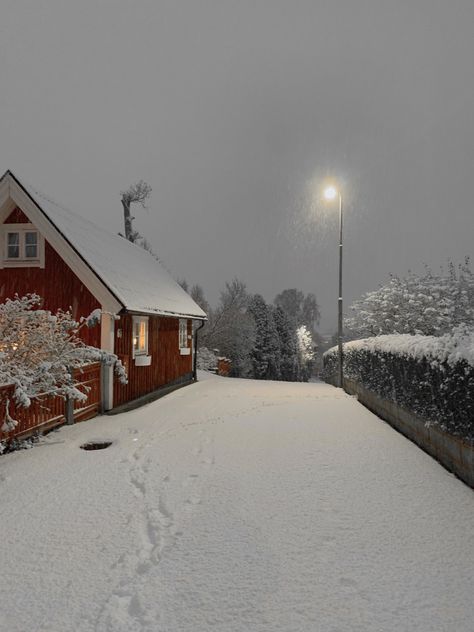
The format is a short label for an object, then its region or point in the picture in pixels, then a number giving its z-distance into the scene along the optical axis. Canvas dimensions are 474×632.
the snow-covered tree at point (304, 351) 66.44
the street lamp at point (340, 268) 16.66
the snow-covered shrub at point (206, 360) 34.62
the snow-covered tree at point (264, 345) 56.03
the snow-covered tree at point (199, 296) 47.53
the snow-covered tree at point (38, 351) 7.78
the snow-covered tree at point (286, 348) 61.34
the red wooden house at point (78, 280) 11.38
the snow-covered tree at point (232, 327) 40.91
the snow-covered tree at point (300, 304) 101.38
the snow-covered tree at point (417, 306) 22.86
